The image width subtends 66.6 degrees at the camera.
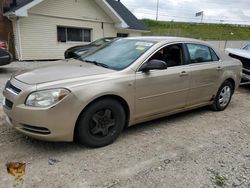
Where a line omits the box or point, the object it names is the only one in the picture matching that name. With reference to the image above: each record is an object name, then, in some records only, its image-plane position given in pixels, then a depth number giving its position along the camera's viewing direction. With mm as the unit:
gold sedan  2361
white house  9776
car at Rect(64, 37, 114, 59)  8192
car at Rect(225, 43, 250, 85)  5785
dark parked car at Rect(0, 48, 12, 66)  6877
